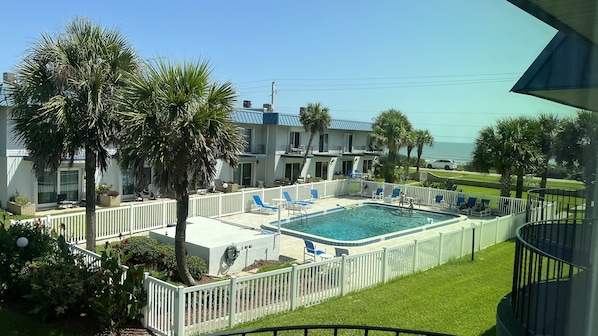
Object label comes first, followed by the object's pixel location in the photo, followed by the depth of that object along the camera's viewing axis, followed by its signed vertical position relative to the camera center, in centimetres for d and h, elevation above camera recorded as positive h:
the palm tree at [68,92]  910 +101
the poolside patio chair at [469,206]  2125 -248
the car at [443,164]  4682 -114
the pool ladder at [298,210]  1957 -284
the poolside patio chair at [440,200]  2259 -238
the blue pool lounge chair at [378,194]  2462 -240
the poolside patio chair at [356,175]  3234 -183
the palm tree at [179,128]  812 +29
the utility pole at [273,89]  4231 +572
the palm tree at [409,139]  2958 +94
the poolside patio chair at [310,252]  1145 -284
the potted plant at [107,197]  1802 -234
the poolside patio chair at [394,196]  2377 -244
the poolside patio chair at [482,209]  2073 -257
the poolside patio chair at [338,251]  1129 -269
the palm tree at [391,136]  2911 +109
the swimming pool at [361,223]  1555 -309
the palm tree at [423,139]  3831 +130
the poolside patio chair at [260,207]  1886 -259
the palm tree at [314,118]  2831 +201
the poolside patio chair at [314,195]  2317 -247
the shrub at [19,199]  1586 -229
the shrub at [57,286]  670 -231
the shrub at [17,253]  756 -210
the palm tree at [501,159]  1872 -13
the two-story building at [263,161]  1655 -86
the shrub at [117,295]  664 -243
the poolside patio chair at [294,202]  2008 -254
